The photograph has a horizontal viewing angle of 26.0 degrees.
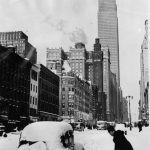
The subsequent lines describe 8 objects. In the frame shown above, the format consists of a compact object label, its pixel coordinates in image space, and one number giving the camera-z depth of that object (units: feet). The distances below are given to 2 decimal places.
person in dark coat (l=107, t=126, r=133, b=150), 26.61
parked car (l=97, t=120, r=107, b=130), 263.57
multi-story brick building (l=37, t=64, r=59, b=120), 258.98
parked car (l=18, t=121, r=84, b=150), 29.14
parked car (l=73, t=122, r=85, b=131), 217.15
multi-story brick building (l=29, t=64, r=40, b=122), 236.02
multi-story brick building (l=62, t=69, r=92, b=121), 384.06
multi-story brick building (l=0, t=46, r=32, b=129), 184.85
